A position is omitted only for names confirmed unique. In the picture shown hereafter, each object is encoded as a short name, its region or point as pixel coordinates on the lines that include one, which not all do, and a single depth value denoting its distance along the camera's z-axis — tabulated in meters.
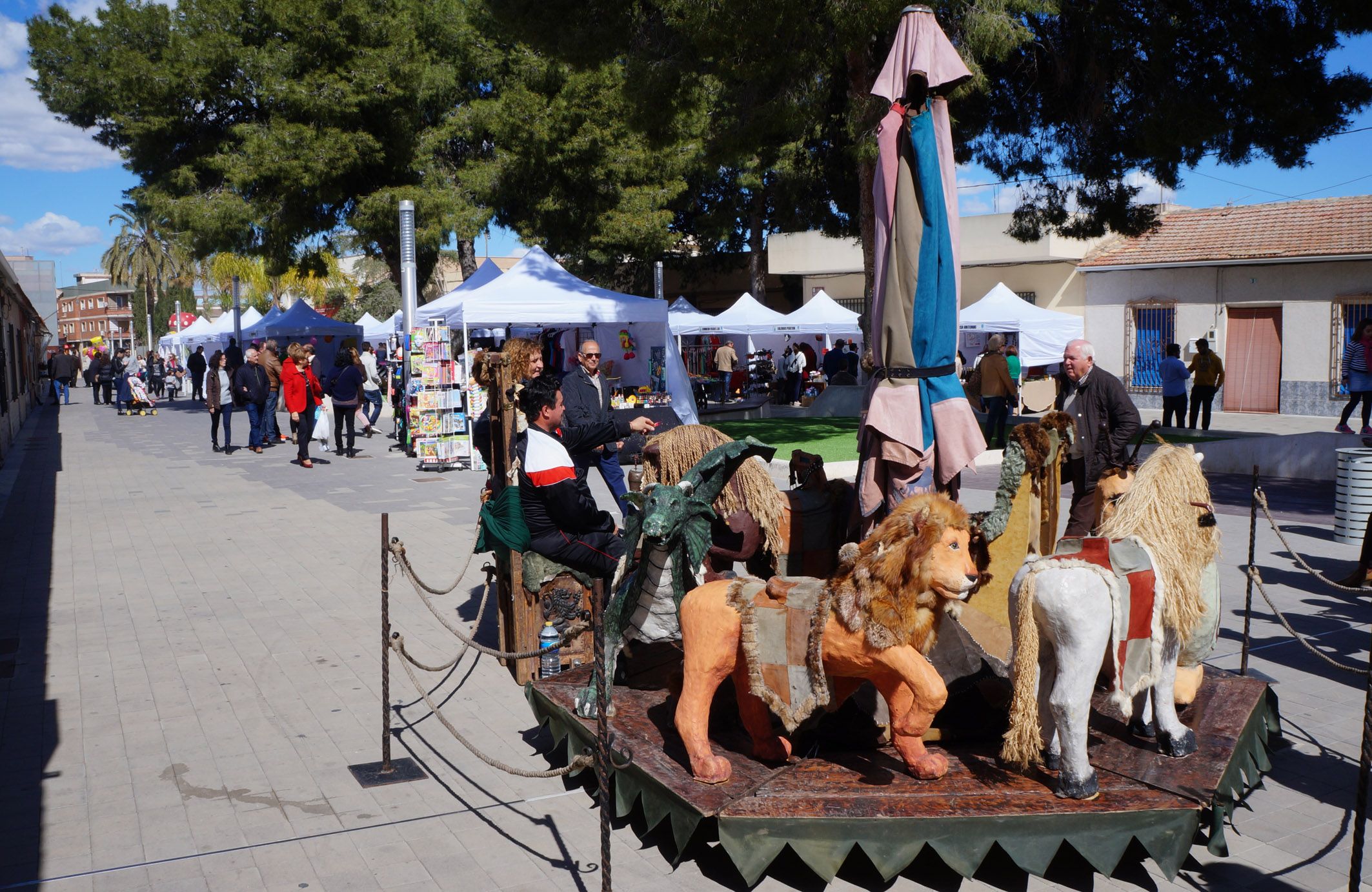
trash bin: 9.53
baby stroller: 30.06
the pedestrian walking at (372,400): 21.94
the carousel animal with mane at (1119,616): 3.78
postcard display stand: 15.74
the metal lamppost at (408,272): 17.12
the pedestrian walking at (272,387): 18.31
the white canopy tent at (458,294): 16.70
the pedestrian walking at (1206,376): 18.23
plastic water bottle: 5.89
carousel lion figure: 3.76
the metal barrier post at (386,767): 4.94
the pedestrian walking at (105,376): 36.25
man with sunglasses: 7.54
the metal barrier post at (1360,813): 3.15
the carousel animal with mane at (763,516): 5.10
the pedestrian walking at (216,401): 18.19
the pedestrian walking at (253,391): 17.86
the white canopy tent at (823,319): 25.58
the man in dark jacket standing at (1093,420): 6.82
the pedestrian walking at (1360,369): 14.55
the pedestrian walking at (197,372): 31.36
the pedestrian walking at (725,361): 27.86
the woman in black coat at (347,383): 16.36
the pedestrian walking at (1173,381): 17.56
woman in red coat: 16.20
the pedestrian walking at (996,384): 15.20
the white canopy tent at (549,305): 16.05
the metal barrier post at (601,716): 3.45
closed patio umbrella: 4.80
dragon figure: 4.43
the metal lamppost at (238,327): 30.74
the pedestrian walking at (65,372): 36.09
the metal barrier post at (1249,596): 5.97
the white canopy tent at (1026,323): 24.28
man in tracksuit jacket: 5.67
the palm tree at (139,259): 78.38
